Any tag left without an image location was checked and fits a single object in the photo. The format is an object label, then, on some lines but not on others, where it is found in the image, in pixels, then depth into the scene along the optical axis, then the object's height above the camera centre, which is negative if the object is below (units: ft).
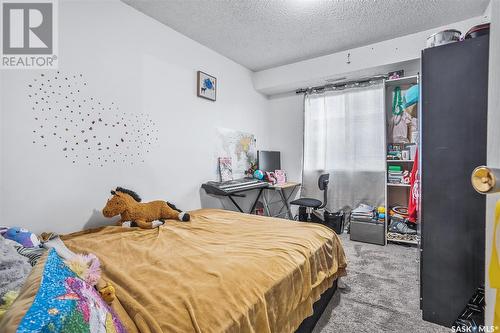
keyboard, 9.97 -1.01
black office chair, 11.37 -1.80
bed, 2.85 -1.77
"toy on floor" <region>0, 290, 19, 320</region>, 2.37 -1.39
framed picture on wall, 10.40 +3.46
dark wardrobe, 4.47 -0.19
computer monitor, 13.60 +0.20
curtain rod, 11.82 +4.21
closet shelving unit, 11.30 +0.01
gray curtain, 11.75 +1.00
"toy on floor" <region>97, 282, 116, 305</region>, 2.74 -1.50
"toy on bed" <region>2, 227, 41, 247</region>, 4.81 -1.51
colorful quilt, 1.43 -0.97
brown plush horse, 6.83 -1.43
